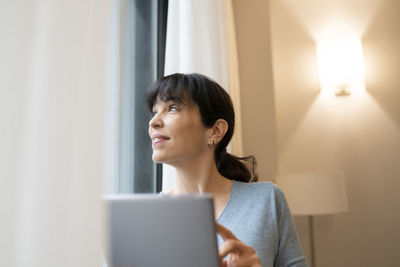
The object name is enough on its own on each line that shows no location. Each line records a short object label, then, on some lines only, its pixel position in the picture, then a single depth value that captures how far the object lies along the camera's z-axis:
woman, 1.23
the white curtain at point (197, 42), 1.65
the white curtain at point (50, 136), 0.49
